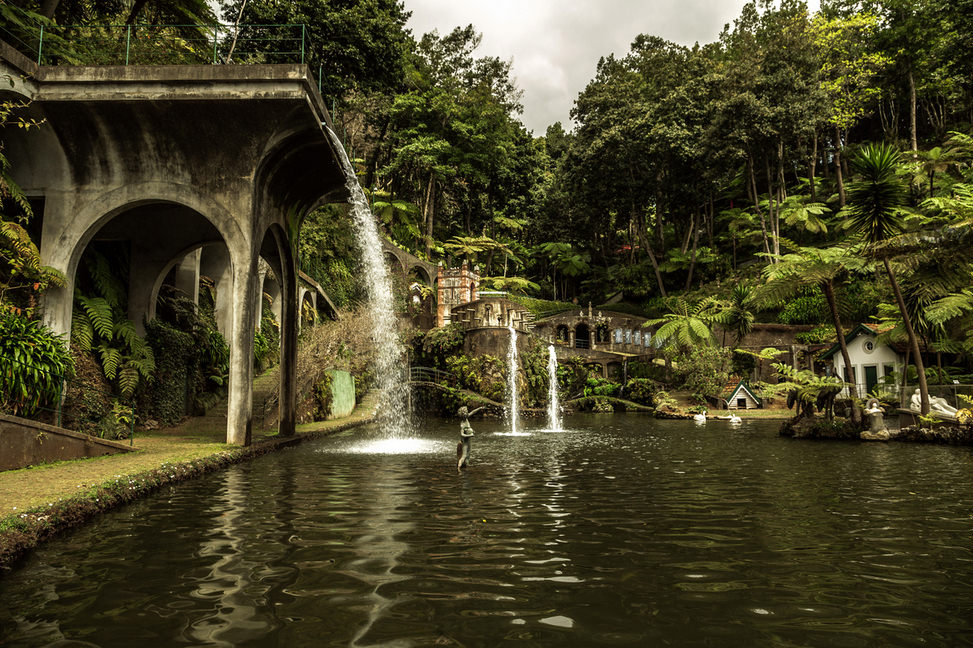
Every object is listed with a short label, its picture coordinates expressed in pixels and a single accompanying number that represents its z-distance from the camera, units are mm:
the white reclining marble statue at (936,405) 15164
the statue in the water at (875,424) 15391
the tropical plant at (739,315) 32844
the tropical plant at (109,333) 13227
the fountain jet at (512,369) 32219
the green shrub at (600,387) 36125
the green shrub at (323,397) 21156
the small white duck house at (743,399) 30097
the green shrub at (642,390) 35125
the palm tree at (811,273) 16375
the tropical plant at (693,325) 30688
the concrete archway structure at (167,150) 11391
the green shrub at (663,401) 30062
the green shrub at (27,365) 9828
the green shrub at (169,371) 15984
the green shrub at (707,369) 31422
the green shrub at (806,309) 35469
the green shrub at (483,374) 32094
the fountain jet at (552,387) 32469
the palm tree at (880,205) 15289
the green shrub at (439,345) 33312
